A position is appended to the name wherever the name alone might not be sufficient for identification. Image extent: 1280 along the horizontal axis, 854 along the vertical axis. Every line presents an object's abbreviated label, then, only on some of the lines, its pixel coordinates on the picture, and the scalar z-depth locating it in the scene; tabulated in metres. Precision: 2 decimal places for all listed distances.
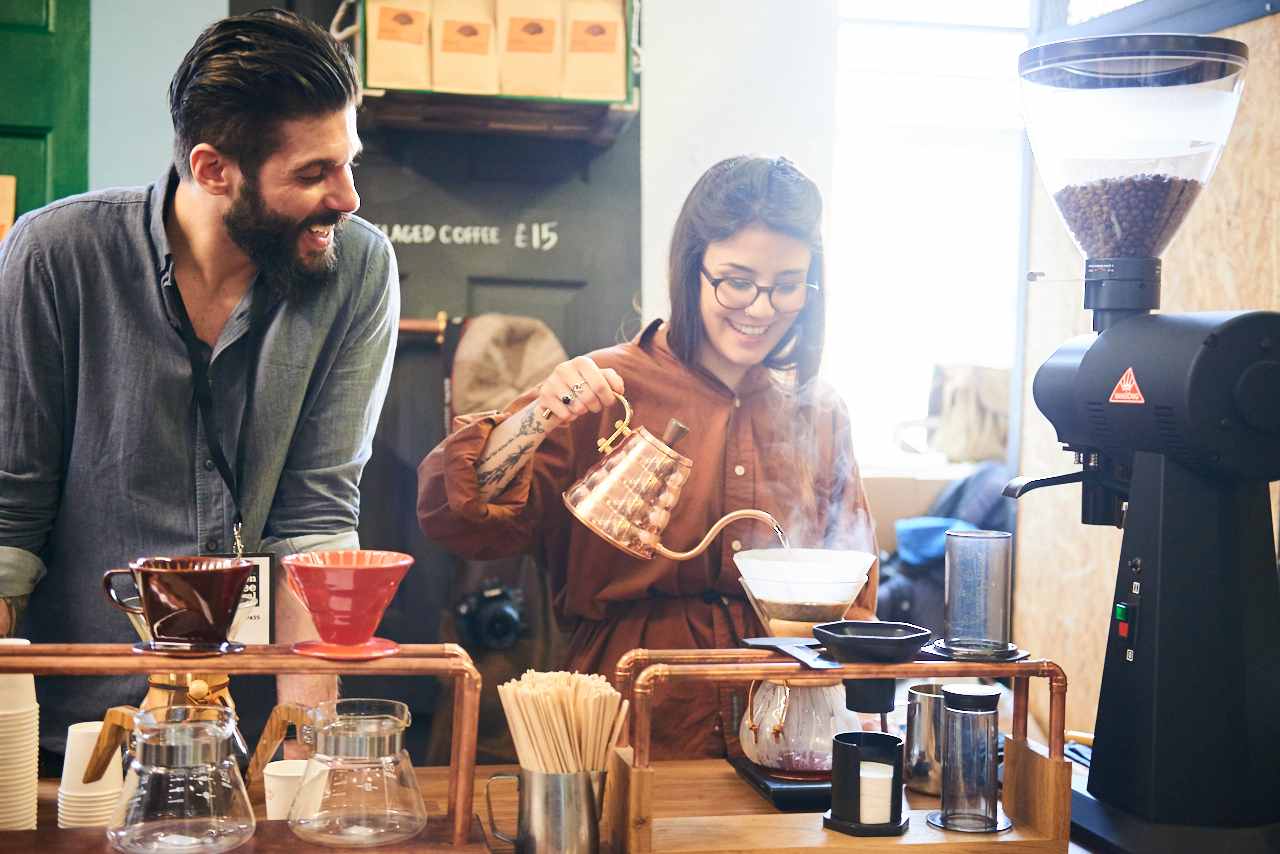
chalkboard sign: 3.63
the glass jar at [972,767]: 1.55
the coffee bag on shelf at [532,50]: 3.31
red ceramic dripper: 1.36
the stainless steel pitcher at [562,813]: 1.42
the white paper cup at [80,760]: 1.49
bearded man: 2.10
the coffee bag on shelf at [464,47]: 3.27
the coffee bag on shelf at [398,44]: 3.22
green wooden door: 3.37
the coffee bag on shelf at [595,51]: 3.32
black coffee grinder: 1.55
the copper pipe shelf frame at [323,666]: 1.34
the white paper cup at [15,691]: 1.43
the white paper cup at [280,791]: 1.51
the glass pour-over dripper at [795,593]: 1.68
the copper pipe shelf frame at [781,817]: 1.45
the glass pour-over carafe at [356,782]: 1.38
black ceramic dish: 1.50
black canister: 1.50
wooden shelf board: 3.35
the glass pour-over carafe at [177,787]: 1.30
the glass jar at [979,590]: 1.64
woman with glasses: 2.15
